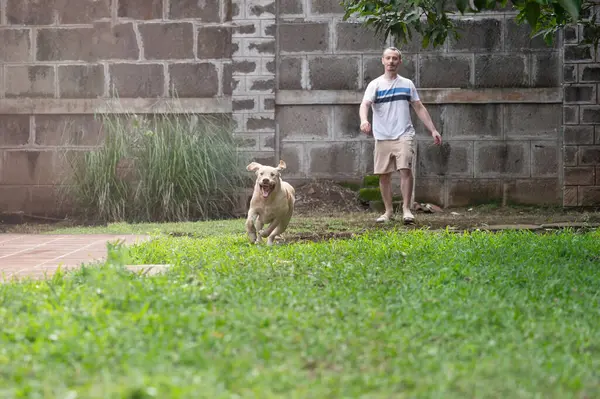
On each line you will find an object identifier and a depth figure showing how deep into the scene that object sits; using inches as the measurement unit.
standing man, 731.1
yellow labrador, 541.3
